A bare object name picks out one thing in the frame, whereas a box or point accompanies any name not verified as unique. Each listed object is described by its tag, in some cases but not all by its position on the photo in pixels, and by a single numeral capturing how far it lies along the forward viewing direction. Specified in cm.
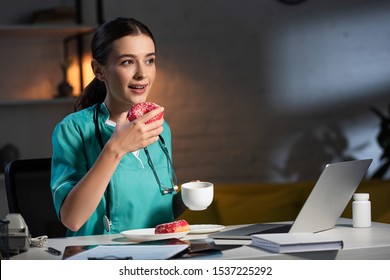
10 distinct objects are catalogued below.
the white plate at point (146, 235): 279
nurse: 299
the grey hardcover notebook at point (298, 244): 261
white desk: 261
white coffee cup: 290
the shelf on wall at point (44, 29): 482
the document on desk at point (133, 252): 255
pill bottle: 299
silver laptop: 280
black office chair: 337
